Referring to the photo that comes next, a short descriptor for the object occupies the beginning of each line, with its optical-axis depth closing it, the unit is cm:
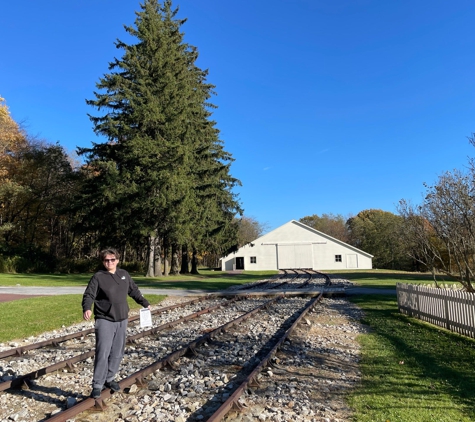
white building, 5662
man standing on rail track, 484
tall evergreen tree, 2903
